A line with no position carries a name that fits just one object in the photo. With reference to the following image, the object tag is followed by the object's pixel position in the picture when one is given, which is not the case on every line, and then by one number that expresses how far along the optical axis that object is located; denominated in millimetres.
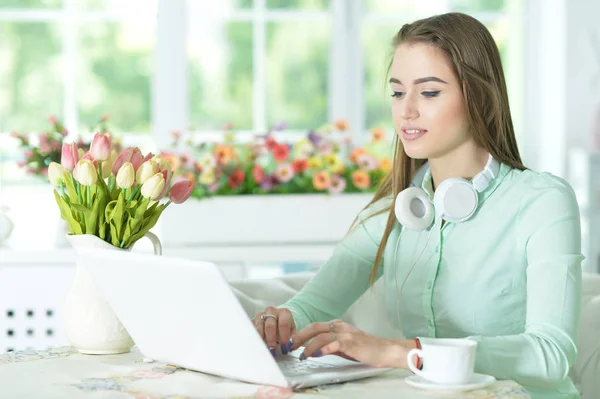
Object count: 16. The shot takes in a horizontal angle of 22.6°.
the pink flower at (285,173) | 5587
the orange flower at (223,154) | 5578
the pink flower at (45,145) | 5116
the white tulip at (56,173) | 2553
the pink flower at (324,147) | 5746
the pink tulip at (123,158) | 2490
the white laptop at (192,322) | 1949
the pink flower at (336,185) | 5572
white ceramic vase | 2494
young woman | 2559
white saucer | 2011
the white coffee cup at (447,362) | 2014
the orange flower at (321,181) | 5561
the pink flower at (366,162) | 5728
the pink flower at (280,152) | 5714
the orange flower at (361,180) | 5640
